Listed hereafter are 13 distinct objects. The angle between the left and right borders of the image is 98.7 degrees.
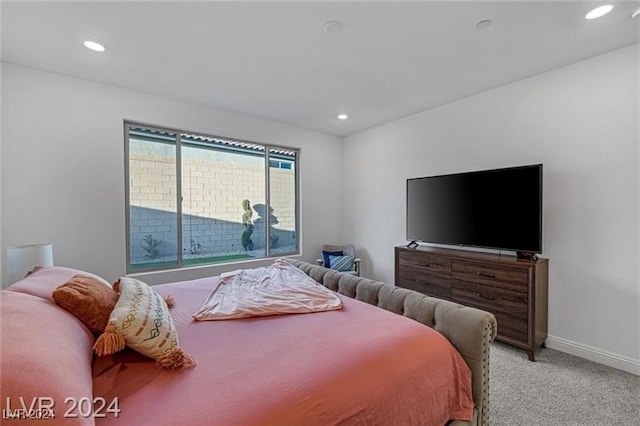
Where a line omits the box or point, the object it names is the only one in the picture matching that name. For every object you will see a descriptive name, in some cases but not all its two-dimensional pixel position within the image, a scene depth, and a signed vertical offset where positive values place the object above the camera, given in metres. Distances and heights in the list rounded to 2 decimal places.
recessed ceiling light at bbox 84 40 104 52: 2.20 +1.36
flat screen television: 2.53 +0.00
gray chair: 4.28 -0.66
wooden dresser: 2.43 -0.77
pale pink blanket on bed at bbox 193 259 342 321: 1.71 -0.59
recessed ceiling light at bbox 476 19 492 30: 1.98 +1.35
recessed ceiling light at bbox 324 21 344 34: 1.99 +1.36
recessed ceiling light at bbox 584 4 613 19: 1.86 +1.36
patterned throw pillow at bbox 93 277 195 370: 1.14 -0.54
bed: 0.83 -0.65
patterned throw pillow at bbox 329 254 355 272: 4.04 -0.79
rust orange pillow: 1.23 -0.42
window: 3.26 +0.16
